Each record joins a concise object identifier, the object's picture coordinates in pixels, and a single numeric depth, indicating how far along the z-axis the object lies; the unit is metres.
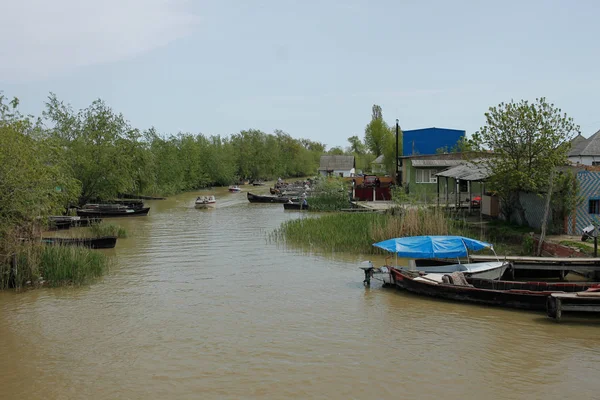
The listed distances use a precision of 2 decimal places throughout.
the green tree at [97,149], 39.34
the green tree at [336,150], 159.50
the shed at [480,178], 25.82
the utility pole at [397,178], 46.91
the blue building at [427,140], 49.47
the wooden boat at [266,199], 53.38
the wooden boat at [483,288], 14.01
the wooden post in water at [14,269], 16.44
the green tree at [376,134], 84.58
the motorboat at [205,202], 48.03
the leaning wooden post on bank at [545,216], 18.69
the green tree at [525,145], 21.56
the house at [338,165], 105.88
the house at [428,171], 40.62
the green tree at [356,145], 143.75
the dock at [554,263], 16.28
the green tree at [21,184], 16.48
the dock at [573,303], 12.90
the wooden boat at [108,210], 37.91
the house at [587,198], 19.94
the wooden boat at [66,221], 29.61
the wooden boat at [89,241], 20.61
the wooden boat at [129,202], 41.28
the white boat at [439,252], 16.72
